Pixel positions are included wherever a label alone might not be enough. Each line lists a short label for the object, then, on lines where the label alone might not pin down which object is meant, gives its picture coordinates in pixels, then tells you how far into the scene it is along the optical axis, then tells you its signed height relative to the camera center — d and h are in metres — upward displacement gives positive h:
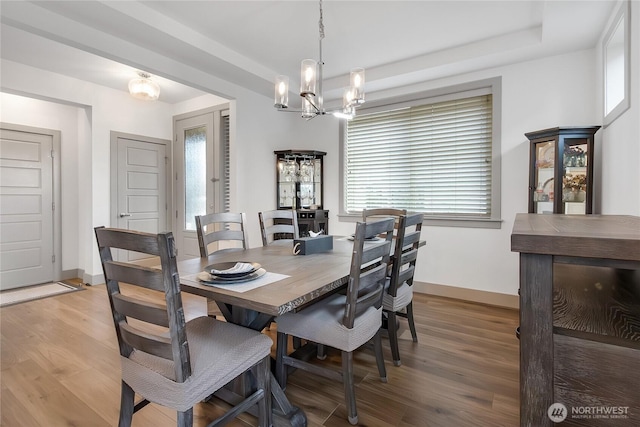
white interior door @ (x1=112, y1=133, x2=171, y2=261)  4.48 +0.36
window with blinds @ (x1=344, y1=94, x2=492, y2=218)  3.44 +0.61
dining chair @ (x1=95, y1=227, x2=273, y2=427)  1.05 -0.60
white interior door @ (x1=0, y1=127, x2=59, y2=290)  3.94 -0.01
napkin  1.44 -0.30
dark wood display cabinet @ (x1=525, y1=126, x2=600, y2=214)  2.55 +0.33
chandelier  2.13 +0.85
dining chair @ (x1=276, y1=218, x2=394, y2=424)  1.53 -0.60
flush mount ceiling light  3.60 +1.42
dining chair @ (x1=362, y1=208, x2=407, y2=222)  2.86 -0.04
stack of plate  1.42 -0.31
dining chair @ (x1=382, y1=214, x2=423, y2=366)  2.05 -0.49
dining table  1.24 -0.35
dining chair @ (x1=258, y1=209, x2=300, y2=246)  2.65 -0.17
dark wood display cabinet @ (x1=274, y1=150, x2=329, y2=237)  4.24 +0.32
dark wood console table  0.64 -0.31
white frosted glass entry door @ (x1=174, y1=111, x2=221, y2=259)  4.58 +0.54
